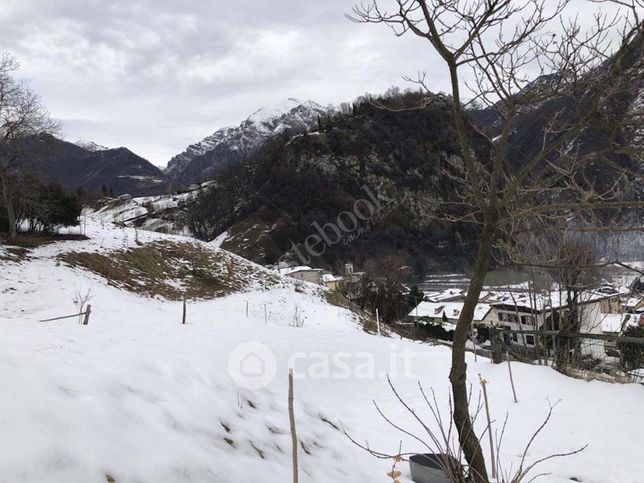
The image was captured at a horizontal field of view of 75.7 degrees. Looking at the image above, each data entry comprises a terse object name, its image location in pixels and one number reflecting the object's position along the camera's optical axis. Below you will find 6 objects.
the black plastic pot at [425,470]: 3.64
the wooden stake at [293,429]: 2.52
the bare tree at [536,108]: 2.67
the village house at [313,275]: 49.91
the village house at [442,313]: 37.72
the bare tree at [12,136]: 16.59
